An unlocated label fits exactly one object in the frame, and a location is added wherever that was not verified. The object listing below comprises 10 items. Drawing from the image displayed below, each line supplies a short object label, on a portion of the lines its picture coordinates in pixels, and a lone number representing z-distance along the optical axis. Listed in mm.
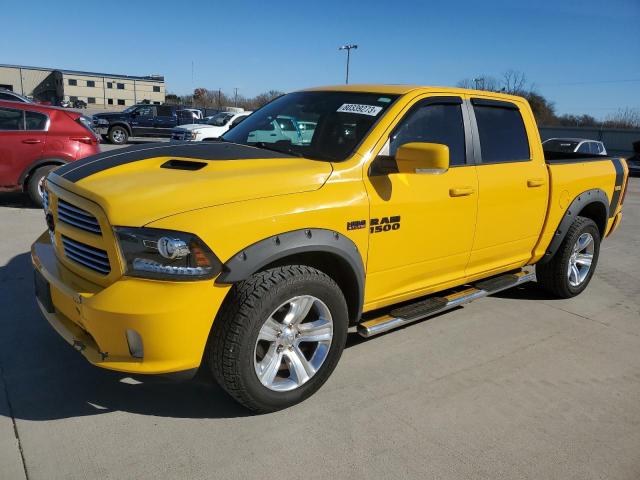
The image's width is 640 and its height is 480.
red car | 7816
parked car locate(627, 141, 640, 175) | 20766
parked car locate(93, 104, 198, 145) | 21297
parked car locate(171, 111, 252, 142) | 16484
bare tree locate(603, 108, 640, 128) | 45031
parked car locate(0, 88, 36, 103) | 19280
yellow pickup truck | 2570
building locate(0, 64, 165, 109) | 71938
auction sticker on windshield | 3549
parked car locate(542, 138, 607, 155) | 15977
